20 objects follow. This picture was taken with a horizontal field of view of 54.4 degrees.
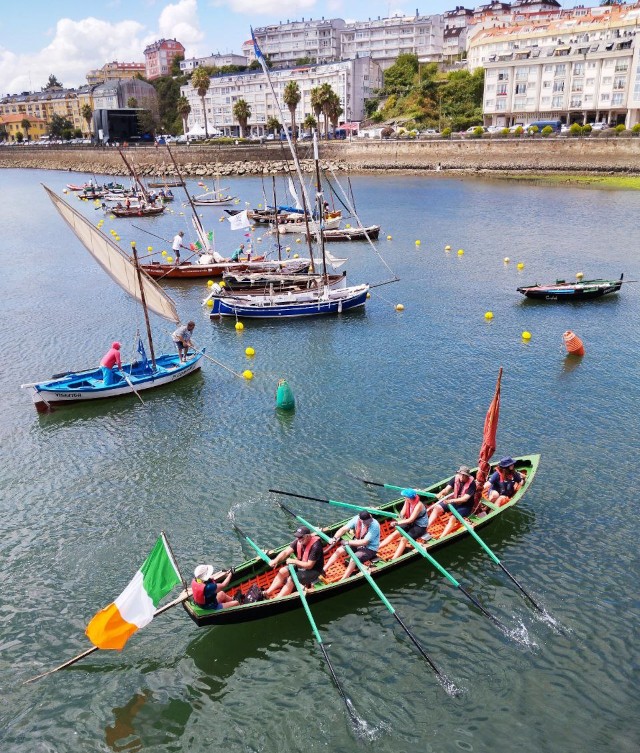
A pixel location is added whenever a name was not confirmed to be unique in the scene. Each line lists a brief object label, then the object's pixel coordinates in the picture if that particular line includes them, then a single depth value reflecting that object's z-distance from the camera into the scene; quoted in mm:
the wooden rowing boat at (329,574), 15281
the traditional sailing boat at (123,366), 27891
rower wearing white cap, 14875
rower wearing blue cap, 17969
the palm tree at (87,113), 181750
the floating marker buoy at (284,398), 27578
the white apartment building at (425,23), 198250
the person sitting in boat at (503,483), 19844
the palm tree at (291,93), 113312
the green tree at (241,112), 143375
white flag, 52531
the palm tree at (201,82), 134250
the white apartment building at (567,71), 117000
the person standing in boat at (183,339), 30984
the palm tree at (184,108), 147838
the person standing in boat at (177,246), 52750
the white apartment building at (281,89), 169125
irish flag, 13953
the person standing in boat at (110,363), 28562
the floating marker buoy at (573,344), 33344
